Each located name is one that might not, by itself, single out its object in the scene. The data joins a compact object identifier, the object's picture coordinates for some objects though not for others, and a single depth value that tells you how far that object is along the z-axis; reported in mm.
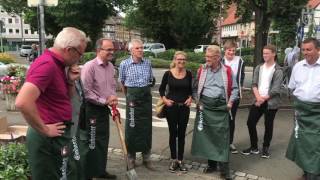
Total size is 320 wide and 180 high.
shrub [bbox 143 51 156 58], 24159
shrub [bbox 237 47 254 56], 29083
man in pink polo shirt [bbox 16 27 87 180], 2050
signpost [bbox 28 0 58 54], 4652
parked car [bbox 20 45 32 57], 36573
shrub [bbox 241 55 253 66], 21286
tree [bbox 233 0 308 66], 8491
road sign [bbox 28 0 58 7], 4669
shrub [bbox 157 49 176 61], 22655
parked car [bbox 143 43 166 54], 26321
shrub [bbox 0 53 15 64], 15914
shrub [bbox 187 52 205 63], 20238
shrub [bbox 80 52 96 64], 18902
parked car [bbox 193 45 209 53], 28259
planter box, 3615
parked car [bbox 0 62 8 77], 11937
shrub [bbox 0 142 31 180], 2929
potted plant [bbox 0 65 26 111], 7201
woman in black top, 4017
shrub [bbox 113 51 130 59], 20076
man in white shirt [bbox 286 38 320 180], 3586
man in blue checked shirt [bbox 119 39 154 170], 4002
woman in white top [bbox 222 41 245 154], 4579
